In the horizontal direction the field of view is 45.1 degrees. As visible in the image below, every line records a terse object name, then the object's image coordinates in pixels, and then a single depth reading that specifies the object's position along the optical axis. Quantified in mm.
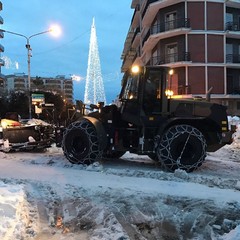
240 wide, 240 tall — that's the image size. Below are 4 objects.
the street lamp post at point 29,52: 24057
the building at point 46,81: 59224
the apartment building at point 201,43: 28071
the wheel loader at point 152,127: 7429
